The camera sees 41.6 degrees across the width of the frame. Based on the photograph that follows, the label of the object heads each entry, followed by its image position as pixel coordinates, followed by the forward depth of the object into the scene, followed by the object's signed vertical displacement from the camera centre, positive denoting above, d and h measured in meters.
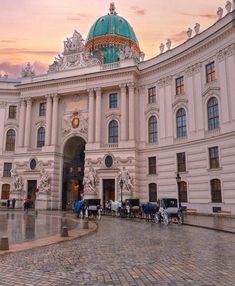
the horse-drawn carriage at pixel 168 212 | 23.09 -1.03
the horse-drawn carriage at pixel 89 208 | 29.02 -0.94
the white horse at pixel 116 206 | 32.29 -0.84
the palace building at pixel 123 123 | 33.50 +10.25
